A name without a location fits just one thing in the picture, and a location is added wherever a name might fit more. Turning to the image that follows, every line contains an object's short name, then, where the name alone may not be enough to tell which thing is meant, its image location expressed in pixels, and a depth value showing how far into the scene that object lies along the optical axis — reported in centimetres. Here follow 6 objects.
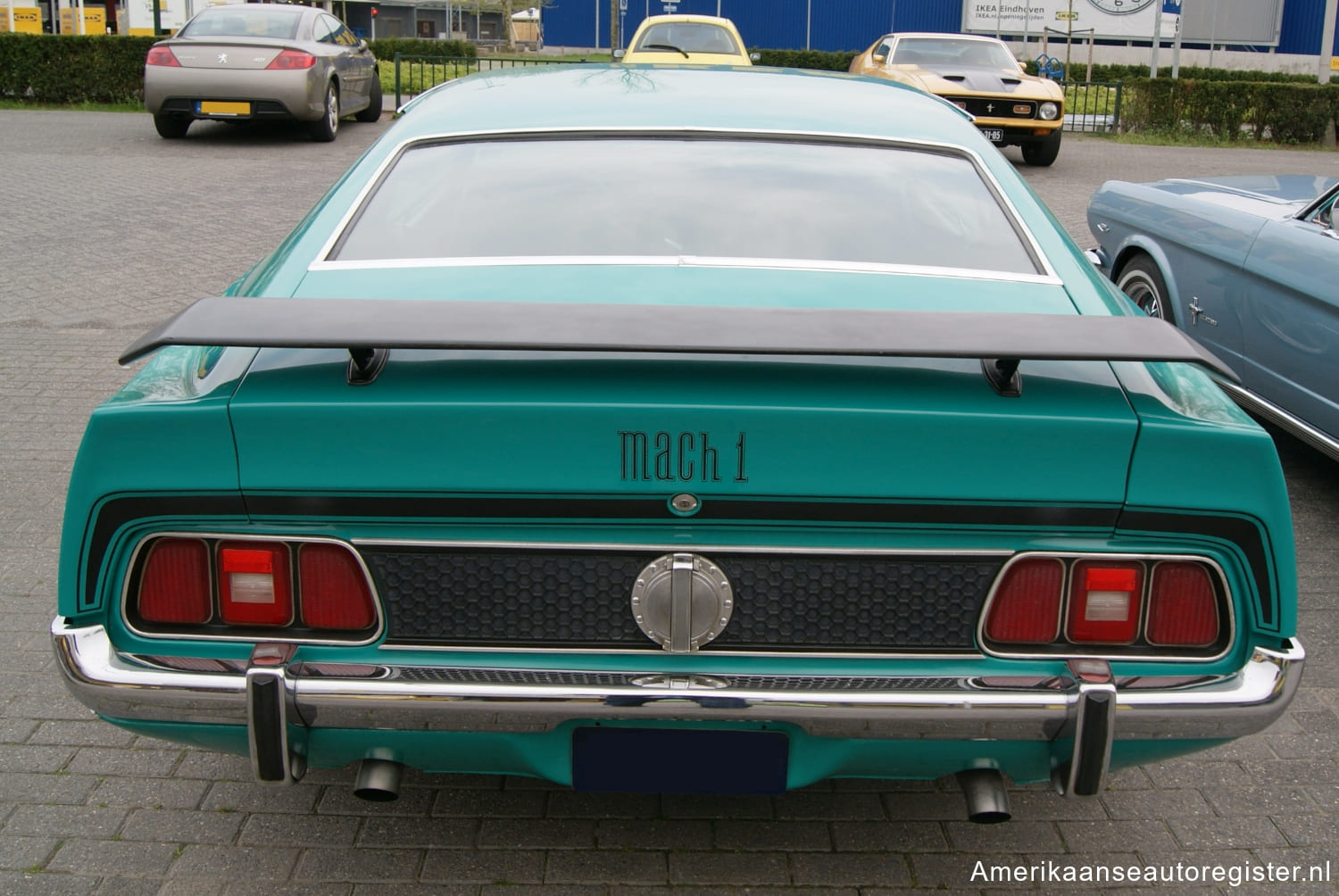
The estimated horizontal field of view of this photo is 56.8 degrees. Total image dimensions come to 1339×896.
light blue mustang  460
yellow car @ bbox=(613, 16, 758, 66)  1602
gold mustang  1396
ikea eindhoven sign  3922
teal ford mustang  203
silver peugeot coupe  1368
